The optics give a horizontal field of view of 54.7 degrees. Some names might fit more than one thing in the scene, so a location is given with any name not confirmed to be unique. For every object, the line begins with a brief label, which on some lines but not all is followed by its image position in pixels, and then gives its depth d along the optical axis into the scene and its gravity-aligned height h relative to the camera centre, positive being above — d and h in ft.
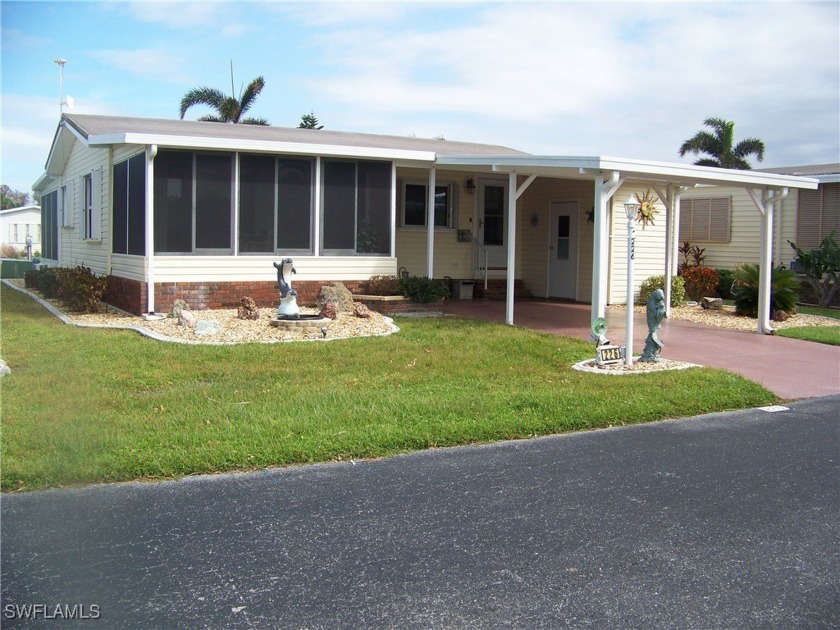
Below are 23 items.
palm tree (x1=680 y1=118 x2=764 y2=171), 117.91 +17.30
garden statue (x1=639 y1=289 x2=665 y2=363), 31.81 -2.40
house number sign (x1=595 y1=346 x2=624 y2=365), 32.04 -3.61
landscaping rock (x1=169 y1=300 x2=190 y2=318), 40.97 -2.51
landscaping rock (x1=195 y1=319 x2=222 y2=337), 37.24 -3.21
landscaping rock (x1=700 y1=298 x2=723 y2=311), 55.31 -2.66
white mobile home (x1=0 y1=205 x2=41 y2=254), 148.25 +5.70
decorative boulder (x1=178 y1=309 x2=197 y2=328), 38.73 -2.92
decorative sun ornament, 57.36 +3.95
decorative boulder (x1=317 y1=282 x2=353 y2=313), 44.09 -2.08
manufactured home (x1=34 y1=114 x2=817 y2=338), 42.39 +3.11
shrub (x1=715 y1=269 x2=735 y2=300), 65.08 -1.53
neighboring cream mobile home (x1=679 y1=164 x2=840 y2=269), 63.36 +3.82
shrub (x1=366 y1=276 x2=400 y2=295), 47.26 -1.48
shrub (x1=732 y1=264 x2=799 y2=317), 49.75 -1.52
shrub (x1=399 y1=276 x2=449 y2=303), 46.96 -1.64
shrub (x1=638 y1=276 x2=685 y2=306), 55.98 -1.64
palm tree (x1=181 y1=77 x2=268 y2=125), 110.73 +21.54
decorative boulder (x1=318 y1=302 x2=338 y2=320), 41.57 -2.68
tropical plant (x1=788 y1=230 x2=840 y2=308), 58.44 -0.07
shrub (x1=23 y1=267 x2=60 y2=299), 56.49 -1.84
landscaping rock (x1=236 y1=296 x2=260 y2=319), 41.04 -2.60
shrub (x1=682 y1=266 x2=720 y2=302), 59.57 -1.27
